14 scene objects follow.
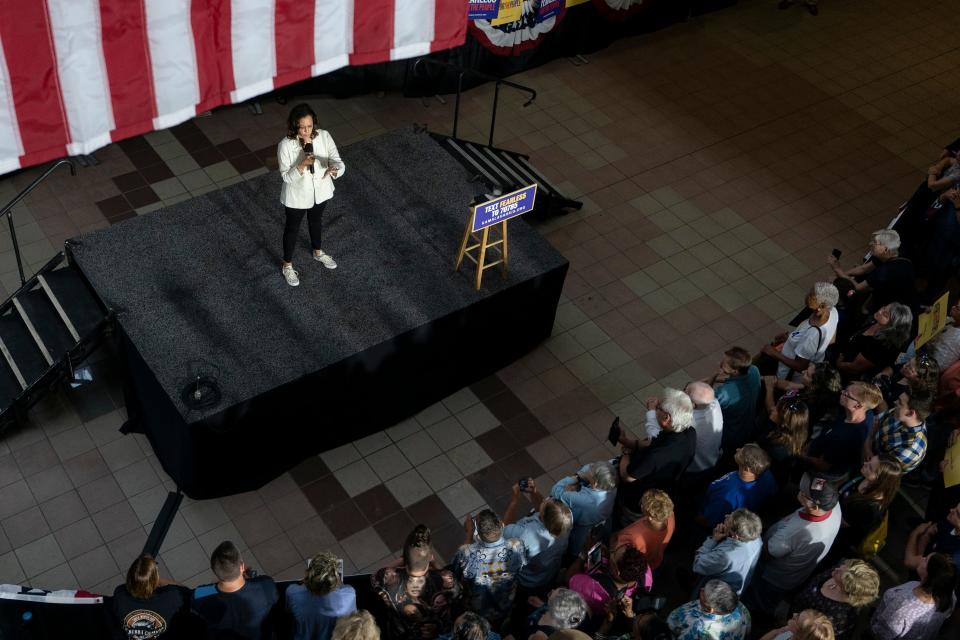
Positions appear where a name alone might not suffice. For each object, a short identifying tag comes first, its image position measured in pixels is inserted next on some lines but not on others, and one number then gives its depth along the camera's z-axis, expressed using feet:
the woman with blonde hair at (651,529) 18.79
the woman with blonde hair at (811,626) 16.10
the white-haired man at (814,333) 23.94
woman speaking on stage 23.22
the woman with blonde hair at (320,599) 17.19
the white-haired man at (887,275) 26.30
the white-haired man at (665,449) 20.53
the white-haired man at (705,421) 21.48
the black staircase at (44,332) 25.07
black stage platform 24.35
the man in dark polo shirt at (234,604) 17.38
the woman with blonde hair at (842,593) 17.34
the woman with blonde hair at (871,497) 19.75
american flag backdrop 16.02
